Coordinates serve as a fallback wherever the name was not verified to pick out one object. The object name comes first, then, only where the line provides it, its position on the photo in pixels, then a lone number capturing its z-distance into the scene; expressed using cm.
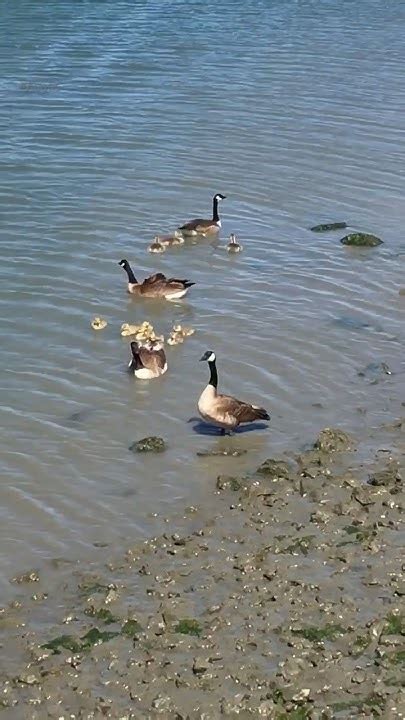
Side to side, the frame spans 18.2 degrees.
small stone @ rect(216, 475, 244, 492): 1159
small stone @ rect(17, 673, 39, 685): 869
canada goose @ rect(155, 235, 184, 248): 1809
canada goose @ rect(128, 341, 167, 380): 1397
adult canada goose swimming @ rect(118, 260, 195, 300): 1614
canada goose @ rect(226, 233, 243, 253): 1809
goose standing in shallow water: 1270
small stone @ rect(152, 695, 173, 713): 830
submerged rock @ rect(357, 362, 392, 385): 1414
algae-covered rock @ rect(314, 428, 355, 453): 1223
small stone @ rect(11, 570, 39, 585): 1028
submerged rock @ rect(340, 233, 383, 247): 1831
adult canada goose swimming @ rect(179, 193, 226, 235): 1827
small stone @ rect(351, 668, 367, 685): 835
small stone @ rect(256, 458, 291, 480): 1166
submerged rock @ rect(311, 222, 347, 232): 1903
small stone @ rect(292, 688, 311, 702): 822
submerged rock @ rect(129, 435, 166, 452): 1248
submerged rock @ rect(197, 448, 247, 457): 1252
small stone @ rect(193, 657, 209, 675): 859
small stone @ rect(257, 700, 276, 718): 814
